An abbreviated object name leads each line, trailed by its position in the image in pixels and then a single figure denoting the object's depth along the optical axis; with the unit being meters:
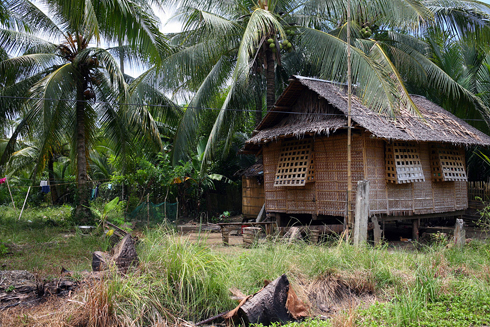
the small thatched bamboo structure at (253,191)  14.44
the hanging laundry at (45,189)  19.74
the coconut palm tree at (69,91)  11.01
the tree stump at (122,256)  5.43
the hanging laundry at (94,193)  18.72
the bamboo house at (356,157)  9.51
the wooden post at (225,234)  10.00
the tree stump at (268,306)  4.36
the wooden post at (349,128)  8.02
